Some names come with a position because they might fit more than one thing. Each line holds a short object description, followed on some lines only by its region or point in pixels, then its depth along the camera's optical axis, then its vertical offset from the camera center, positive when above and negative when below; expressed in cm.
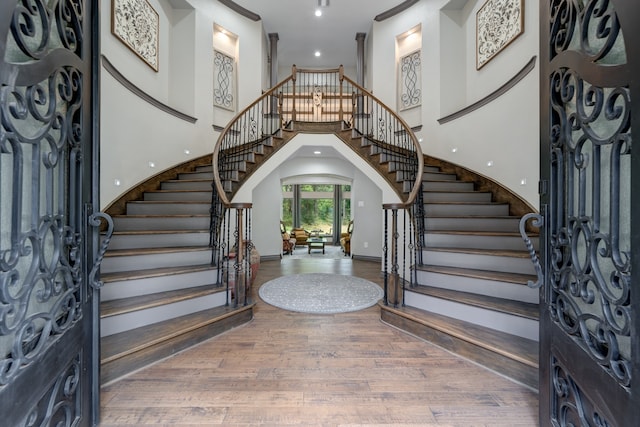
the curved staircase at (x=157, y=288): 196 -66
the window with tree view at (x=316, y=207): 1139 +29
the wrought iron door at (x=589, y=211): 78 +1
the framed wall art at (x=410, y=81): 548 +272
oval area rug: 316 -106
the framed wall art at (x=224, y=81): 545 +270
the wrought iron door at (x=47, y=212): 80 +0
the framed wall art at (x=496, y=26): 362 +269
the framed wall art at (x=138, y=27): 359 +263
